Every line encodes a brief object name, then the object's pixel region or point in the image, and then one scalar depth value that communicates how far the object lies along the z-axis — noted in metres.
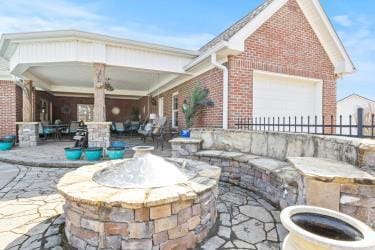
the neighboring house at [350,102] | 15.47
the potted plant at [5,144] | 7.30
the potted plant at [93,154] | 5.47
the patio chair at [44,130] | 9.84
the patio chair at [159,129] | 7.63
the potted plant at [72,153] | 5.45
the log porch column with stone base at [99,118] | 6.12
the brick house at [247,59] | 5.70
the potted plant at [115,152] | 5.46
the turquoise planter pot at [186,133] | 6.27
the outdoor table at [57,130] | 10.05
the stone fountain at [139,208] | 1.88
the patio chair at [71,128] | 11.09
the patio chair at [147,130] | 8.55
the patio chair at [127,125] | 12.80
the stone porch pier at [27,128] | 8.03
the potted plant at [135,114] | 15.08
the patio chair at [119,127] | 12.14
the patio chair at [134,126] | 12.76
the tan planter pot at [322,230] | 1.21
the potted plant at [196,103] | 6.30
